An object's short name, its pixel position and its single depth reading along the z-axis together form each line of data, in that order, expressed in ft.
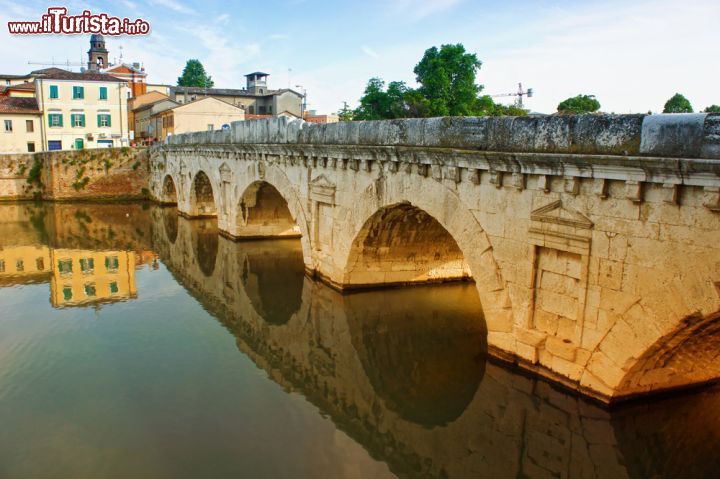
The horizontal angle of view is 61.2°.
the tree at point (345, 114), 175.50
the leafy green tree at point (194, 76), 256.52
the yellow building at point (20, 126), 133.39
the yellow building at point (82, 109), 136.36
